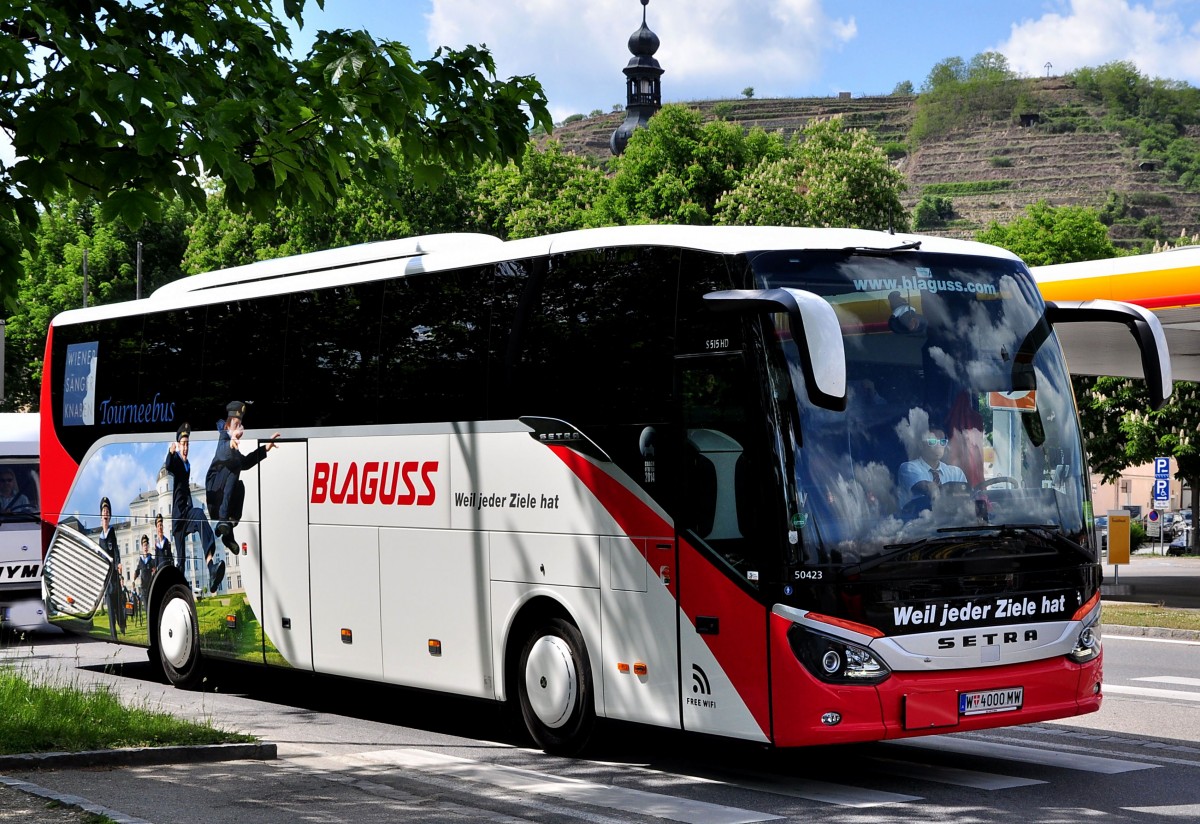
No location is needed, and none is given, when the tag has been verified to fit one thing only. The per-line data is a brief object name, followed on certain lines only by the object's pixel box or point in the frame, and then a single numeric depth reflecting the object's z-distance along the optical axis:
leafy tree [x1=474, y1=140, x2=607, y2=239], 66.38
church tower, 136.68
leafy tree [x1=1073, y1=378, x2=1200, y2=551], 39.06
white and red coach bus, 8.88
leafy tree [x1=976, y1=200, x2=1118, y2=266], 74.50
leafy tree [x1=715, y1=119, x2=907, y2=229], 60.06
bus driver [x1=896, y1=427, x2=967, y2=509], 9.01
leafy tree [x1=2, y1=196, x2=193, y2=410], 59.56
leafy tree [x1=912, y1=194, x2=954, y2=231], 192.62
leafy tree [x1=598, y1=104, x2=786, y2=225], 65.25
